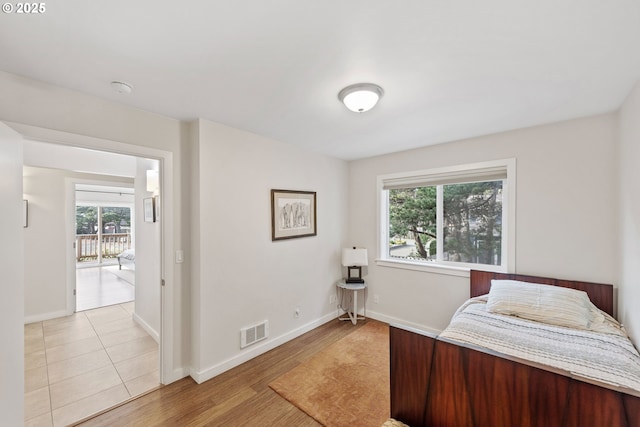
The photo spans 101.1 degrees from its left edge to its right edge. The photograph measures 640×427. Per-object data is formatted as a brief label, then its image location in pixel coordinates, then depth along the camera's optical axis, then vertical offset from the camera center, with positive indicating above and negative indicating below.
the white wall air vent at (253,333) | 2.73 -1.31
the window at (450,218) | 2.89 -0.08
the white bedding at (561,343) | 1.49 -0.89
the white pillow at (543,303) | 2.06 -0.77
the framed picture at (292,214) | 3.09 -0.03
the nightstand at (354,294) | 3.64 -1.19
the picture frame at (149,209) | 3.24 +0.04
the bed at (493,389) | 1.12 -0.88
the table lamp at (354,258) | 3.70 -0.65
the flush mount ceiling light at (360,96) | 1.79 +0.81
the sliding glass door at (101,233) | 8.27 -0.69
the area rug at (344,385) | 1.99 -1.54
